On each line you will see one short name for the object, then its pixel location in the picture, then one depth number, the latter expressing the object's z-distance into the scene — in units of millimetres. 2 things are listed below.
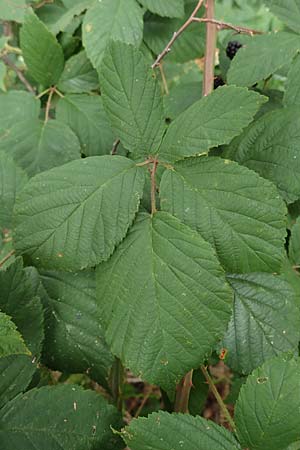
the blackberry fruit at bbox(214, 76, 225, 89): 564
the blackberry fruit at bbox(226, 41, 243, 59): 570
